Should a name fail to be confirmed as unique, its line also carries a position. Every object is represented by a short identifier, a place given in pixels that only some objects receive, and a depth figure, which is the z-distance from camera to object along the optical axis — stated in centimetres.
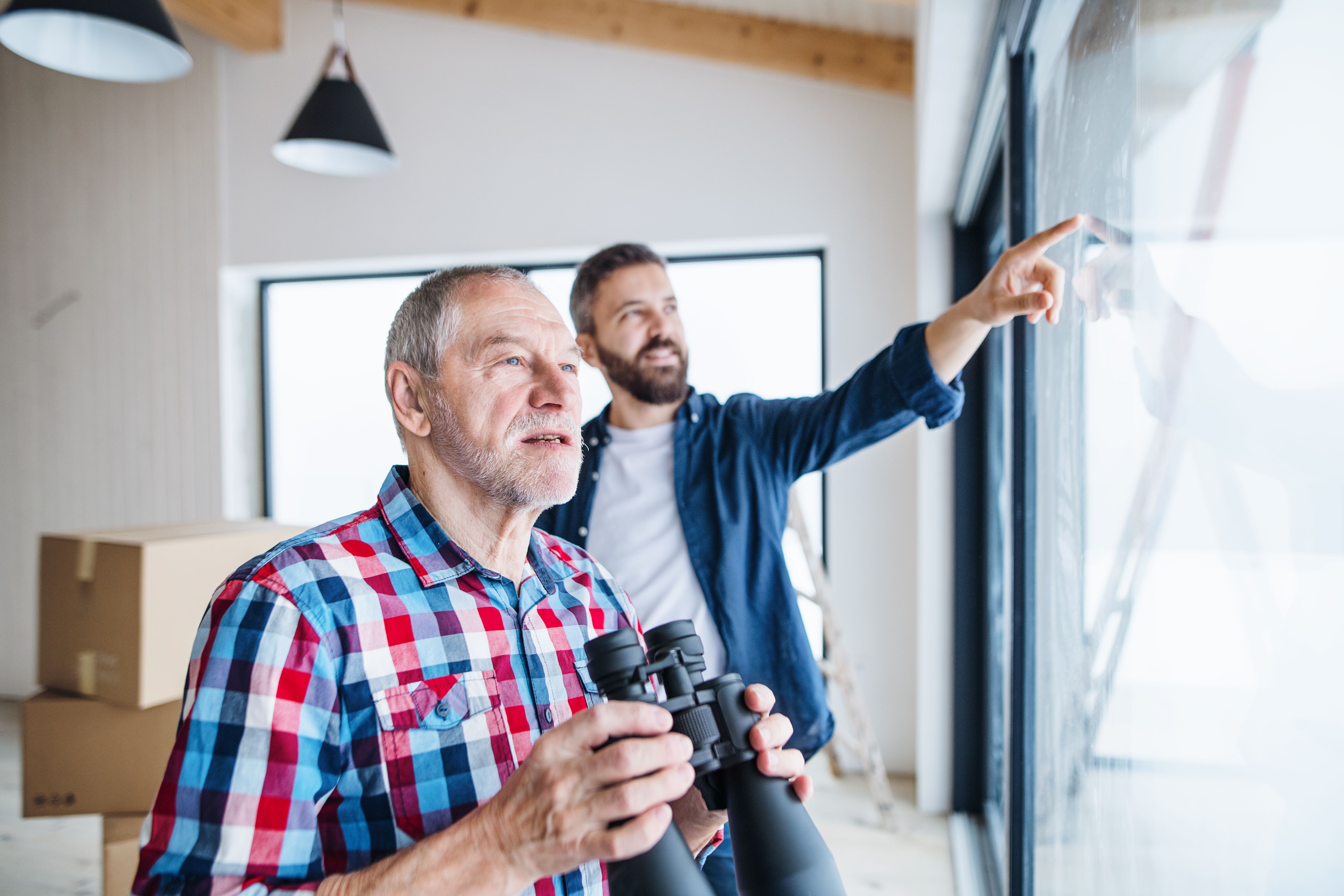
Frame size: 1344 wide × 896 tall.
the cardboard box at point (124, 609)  162
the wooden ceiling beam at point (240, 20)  333
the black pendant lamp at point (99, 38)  181
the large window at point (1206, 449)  50
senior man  65
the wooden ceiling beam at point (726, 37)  302
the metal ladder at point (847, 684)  279
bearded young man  151
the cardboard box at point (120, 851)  171
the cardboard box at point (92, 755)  170
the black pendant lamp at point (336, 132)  254
